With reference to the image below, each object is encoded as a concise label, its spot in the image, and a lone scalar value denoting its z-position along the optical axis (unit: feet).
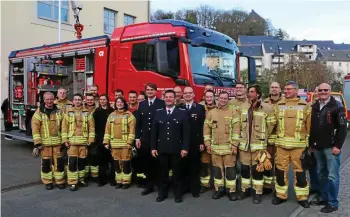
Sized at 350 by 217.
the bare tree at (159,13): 147.39
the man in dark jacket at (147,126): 19.54
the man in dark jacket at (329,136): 16.55
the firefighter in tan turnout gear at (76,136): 20.54
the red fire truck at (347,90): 64.44
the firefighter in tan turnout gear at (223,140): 18.52
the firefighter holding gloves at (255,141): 17.99
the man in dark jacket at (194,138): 19.15
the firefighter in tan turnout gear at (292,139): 17.12
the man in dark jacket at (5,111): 36.41
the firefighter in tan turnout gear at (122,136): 20.10
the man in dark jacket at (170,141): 18.01
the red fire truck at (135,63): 22.62
